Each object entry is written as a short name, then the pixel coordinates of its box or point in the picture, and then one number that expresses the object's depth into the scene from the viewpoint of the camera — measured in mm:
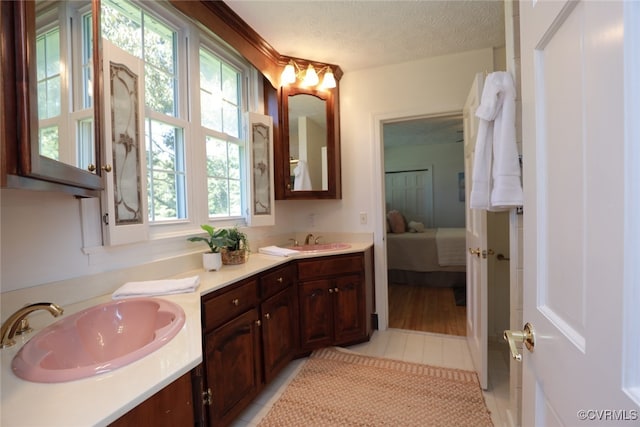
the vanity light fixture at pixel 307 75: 2334
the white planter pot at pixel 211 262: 1635
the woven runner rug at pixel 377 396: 1505
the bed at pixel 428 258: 3883
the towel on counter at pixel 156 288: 1150
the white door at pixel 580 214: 351
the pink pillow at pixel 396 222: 4805
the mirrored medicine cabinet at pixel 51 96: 551
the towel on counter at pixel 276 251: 2039
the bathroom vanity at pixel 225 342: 540
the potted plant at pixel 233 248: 1740
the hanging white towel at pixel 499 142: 1263
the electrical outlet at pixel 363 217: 2656
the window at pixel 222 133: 1981
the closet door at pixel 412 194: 6023
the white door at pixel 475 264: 1685
